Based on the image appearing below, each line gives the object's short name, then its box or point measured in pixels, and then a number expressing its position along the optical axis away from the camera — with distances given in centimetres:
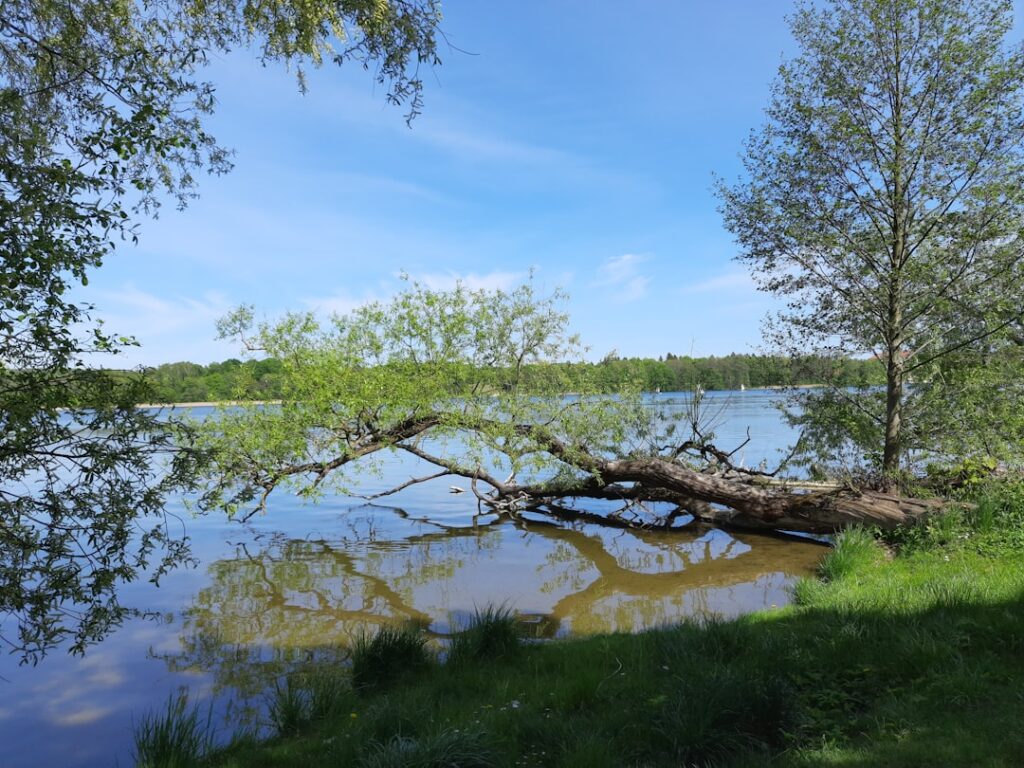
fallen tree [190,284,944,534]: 1254
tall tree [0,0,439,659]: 397
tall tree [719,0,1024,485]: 1022
